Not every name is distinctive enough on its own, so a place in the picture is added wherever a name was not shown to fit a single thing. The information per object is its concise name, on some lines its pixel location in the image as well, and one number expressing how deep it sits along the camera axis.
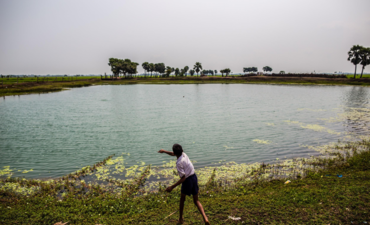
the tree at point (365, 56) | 118.56
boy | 8.03
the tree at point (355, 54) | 120.94
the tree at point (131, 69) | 175.20
